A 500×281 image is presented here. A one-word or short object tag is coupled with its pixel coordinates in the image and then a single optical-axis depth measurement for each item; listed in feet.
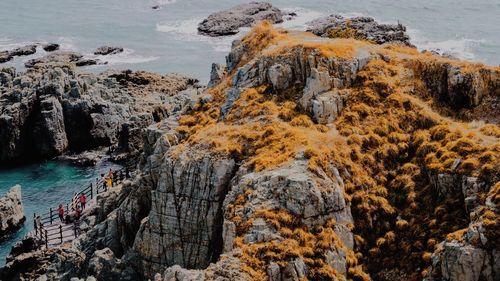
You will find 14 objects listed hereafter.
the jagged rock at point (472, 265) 99.30
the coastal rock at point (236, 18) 475.31
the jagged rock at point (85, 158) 268.62
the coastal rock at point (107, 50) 431.84
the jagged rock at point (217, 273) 104.73
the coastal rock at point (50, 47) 435.12
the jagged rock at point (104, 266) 134.51
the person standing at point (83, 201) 206.28
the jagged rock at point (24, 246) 190.39
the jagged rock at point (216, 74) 180.36
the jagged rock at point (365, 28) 375.25
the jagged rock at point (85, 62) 408.05
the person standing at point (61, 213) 200.54
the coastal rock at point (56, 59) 394.93
